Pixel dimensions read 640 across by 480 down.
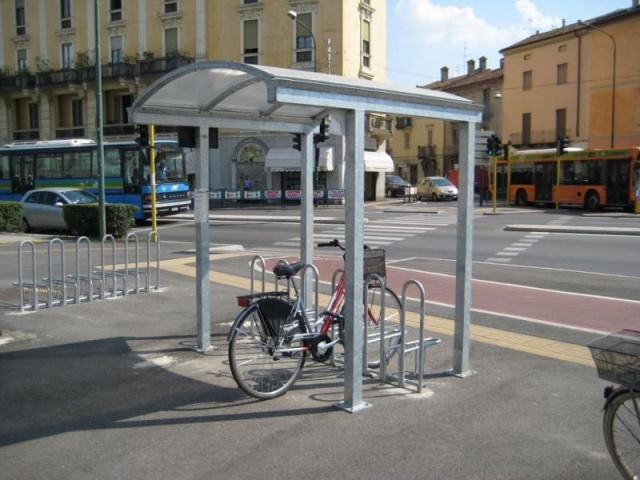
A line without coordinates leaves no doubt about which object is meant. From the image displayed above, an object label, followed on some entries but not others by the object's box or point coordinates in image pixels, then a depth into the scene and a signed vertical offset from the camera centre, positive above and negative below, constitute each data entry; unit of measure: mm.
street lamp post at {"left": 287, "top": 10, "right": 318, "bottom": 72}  32144 +7936
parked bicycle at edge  3533 -1187
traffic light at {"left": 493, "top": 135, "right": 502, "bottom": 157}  30717 +1797
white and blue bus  26312 +623
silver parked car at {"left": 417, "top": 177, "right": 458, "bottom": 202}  43219 -206
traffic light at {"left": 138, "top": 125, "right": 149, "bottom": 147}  15492 +1198
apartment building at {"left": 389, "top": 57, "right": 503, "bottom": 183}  63000 +5839
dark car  49150 -11
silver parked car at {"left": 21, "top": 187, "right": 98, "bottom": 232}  21719 -626
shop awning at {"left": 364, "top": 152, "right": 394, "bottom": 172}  40797 +1512
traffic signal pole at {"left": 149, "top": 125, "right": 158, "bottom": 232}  15828 +563
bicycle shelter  4820 +613
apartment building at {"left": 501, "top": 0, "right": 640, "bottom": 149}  42250 +7278
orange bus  29922 +446
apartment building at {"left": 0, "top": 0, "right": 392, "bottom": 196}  40656 +9077
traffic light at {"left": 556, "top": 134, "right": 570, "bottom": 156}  31000 +1994
